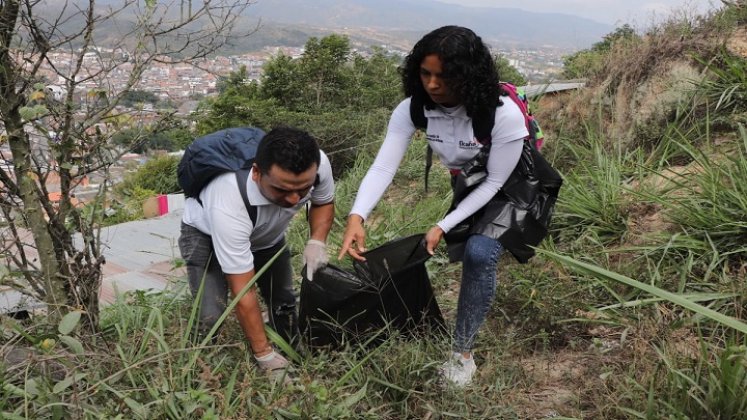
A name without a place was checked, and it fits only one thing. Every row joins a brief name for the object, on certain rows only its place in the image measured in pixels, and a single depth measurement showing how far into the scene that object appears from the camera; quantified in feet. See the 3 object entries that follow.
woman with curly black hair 6.29
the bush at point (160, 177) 61.21
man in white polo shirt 6.51
